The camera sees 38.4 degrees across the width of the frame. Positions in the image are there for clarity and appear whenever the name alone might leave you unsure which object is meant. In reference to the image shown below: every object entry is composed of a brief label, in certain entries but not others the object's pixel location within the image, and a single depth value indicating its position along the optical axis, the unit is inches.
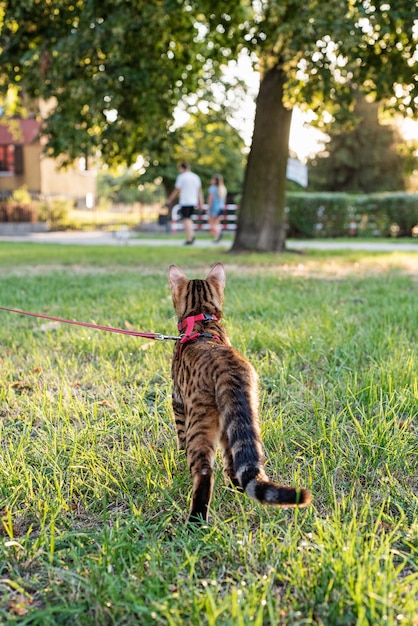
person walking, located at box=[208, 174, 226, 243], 763.4
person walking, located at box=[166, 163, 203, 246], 705.6
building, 1402.6
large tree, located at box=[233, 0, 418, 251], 370.3
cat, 72.8
